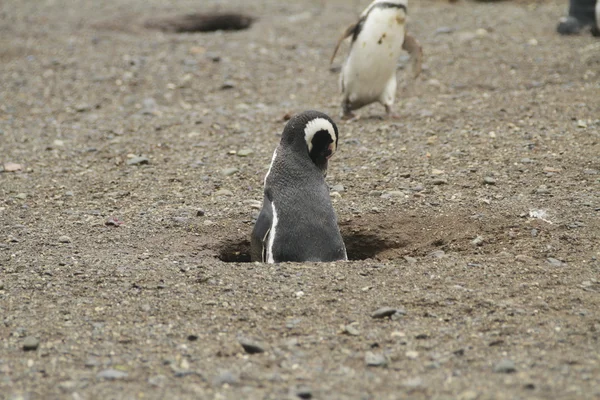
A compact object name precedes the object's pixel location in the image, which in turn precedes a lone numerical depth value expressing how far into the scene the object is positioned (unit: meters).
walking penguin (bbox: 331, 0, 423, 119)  11.91
